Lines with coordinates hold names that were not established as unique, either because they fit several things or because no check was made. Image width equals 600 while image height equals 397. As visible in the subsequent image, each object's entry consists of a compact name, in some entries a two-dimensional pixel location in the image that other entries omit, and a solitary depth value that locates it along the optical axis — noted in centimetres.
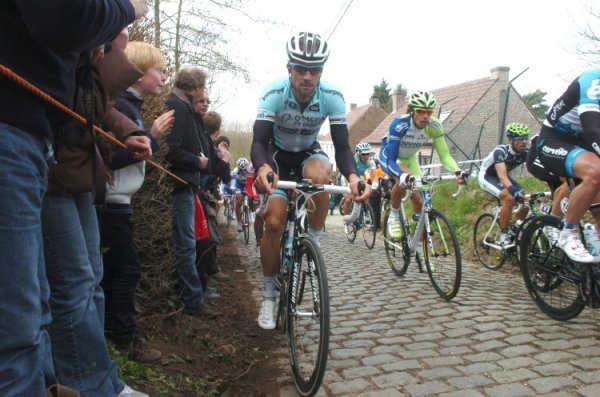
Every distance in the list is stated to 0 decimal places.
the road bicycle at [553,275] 382
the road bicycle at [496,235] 677
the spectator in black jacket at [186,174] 413
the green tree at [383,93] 7606
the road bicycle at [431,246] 503
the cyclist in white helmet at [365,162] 1235
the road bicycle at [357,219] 1032
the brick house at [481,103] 3272
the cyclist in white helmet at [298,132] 369
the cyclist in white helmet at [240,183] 1259
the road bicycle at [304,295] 275
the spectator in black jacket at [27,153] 144
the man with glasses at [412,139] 611
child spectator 292
